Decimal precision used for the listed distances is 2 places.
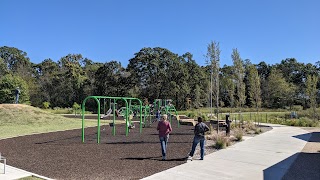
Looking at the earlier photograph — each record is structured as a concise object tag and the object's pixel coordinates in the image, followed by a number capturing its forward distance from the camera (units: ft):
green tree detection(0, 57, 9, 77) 185.16
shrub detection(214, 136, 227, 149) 38.22
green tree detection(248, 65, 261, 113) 82.67
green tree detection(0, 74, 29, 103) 140.97
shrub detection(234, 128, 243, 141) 46.60
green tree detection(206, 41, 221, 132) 57.57
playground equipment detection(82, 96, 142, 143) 42.42
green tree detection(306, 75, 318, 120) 90.89
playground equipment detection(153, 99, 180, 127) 73.41
